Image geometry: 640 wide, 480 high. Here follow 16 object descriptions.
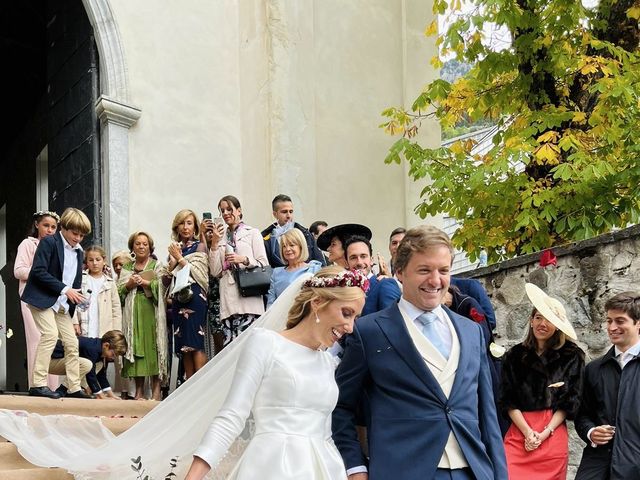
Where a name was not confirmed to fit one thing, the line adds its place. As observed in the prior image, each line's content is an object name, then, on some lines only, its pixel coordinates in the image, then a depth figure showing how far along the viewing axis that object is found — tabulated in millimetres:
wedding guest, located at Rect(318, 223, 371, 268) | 6289
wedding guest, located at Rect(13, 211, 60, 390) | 8352
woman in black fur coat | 6188
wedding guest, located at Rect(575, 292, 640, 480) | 5578
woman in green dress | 8867
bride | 3916
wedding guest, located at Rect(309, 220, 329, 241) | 10344
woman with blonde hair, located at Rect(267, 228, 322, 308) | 7621
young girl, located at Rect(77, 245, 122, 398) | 8844
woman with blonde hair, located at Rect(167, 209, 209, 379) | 8461
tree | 10148
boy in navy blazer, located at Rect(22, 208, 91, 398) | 7777
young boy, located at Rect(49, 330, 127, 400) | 8445
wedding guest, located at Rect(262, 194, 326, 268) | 9227
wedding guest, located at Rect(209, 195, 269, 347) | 8359
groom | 3803
